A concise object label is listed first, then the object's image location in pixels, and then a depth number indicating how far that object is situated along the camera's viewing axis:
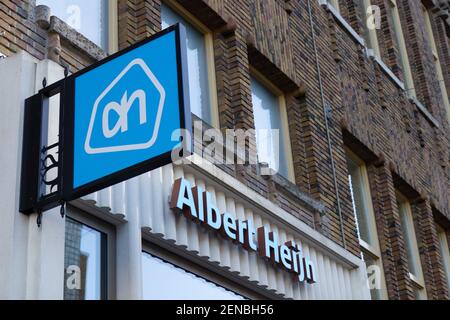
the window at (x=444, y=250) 17.19
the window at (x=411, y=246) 15.61
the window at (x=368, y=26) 17.57
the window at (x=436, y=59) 21.64
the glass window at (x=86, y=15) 9.51
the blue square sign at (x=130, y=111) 6.97
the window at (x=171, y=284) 9.02
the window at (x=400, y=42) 18.97
